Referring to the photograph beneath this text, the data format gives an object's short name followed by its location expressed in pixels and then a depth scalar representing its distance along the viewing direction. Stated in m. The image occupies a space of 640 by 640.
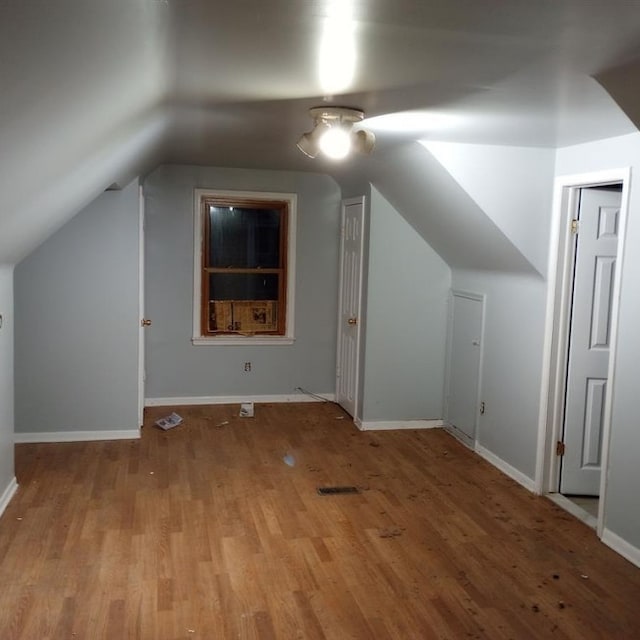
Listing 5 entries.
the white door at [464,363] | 5.14
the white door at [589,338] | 4.05
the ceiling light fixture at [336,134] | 3.10
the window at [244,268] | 6.18
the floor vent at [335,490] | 4.27
